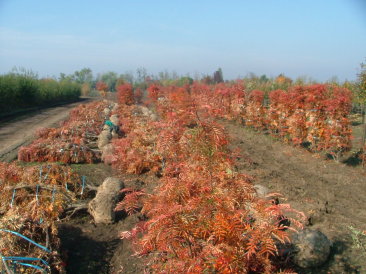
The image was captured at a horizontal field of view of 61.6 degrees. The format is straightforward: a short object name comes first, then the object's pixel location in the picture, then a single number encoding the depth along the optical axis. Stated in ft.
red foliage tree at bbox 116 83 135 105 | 66.85
